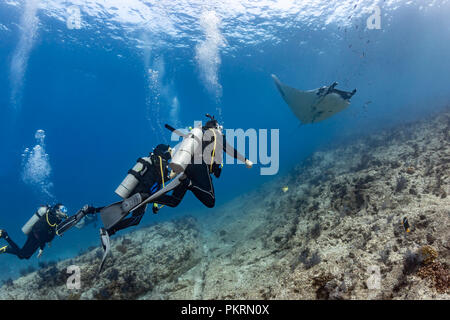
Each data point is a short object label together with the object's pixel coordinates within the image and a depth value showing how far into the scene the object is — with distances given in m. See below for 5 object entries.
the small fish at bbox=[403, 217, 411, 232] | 3.93
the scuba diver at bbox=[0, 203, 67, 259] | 7.81
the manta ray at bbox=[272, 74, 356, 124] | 8.93
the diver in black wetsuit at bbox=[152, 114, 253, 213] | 4.73
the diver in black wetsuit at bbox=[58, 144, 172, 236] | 5.18
